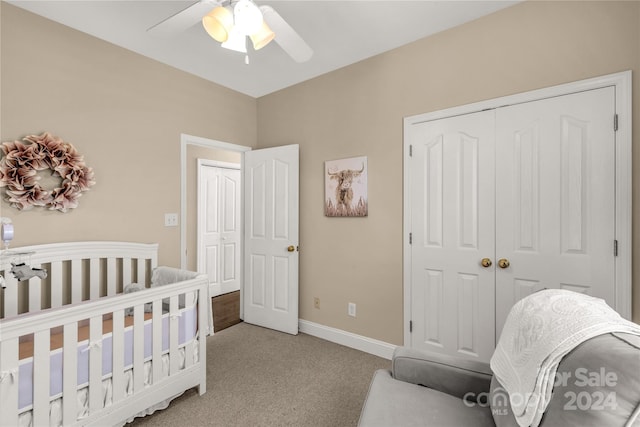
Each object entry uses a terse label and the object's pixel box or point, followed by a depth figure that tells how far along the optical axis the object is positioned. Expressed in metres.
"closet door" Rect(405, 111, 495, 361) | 2.08
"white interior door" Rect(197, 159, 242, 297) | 4.05
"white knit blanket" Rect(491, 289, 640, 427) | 0.83
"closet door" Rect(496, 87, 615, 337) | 1.71
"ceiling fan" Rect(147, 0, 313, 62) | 1.42
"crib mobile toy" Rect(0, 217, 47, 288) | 1.42
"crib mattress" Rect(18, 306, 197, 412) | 1.33
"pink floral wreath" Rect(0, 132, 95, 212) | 1.86
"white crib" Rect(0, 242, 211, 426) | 1.34
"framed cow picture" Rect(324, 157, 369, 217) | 2.66
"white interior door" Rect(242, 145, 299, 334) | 3.03
